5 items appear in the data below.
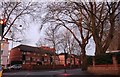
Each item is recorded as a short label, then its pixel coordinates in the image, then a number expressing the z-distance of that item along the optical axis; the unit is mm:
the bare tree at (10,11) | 18049
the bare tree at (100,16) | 14196
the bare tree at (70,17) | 14548
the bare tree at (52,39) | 34884
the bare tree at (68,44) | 36632
